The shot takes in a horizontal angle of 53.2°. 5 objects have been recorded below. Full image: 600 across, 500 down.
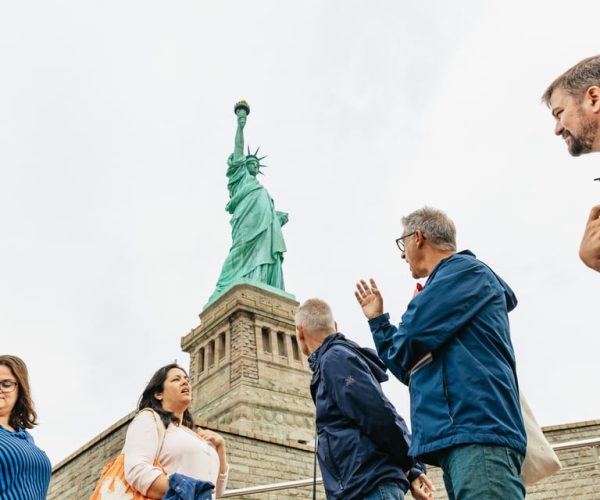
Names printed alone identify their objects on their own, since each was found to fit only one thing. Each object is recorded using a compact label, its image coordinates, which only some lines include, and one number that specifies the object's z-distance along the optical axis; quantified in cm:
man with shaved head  255
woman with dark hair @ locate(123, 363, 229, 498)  278
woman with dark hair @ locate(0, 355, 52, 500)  273
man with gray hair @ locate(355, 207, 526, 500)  200
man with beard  177
